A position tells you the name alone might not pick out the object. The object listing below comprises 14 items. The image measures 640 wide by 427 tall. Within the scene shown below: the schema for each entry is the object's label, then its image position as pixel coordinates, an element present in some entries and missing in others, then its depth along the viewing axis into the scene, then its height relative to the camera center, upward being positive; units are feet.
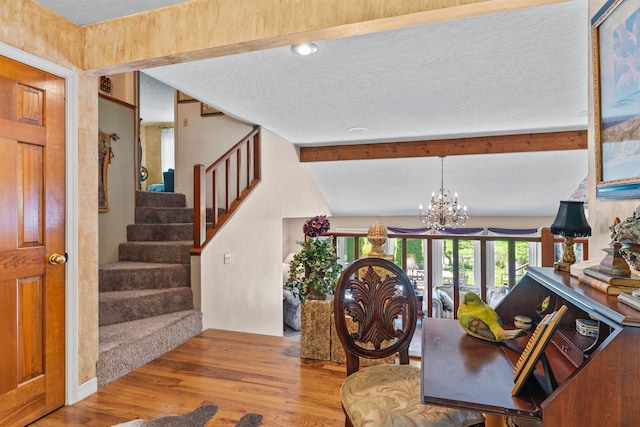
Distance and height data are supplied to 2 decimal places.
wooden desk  2.77 -1.55
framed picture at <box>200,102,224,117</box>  16.03 +4.61
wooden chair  4.37 -2.05
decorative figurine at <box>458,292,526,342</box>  4.53 -1.42
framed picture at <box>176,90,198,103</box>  16.45 +5.32
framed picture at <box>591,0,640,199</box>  3.86 +1.31
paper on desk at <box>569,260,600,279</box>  4.15 -0.65
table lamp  4.51 -0.18
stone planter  9.34 -3.04
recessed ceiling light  7.47 +3.47
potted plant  9.50 -1.52
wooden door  6.03 -0.48
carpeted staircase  8.73 -2.36
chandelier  19.98 +0.21
